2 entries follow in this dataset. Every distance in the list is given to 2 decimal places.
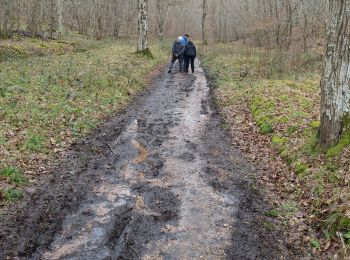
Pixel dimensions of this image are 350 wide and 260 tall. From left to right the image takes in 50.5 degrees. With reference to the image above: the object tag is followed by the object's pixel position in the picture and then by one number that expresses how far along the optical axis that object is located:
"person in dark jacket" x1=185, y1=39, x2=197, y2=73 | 19.86
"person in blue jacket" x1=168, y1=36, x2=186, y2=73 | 19.83
